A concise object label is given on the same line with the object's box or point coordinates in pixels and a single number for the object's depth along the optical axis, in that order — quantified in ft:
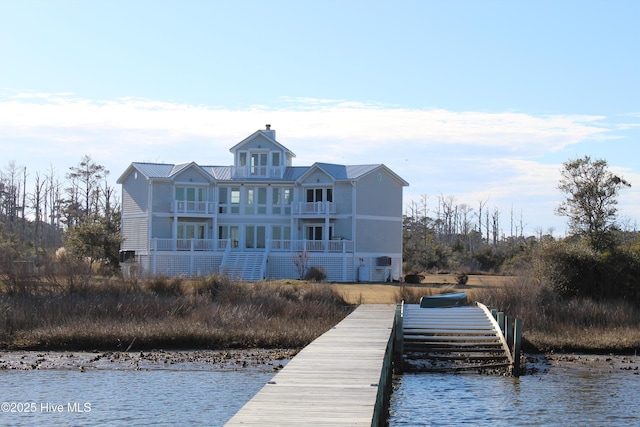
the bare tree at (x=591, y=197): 175.52
